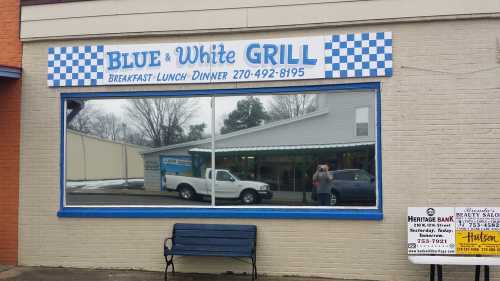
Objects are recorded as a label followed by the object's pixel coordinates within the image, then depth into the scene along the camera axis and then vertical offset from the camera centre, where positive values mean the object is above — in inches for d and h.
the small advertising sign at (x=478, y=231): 266.5 -37.6
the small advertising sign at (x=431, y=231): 270.2 -38.2
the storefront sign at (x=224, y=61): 298.7 +58.5
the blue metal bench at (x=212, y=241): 293.0 -47.9
